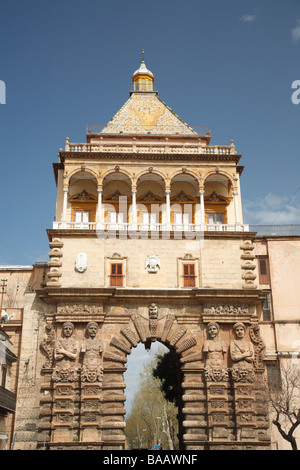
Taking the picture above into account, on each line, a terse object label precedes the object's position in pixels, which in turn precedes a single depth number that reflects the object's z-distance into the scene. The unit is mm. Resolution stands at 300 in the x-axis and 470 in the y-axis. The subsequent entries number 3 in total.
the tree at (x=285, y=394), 28375
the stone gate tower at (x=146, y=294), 27266
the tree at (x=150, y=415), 49531
